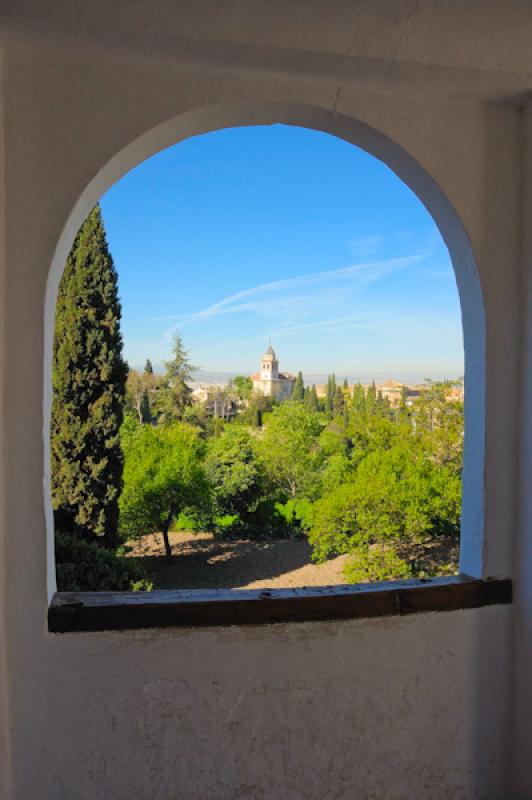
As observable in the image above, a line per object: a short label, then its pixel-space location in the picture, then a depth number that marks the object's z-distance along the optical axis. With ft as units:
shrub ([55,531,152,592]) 14.01
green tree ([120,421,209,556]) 36.32
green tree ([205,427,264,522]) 45.98
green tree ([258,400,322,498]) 47.80
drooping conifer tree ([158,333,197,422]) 66.33
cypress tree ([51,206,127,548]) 24.59
